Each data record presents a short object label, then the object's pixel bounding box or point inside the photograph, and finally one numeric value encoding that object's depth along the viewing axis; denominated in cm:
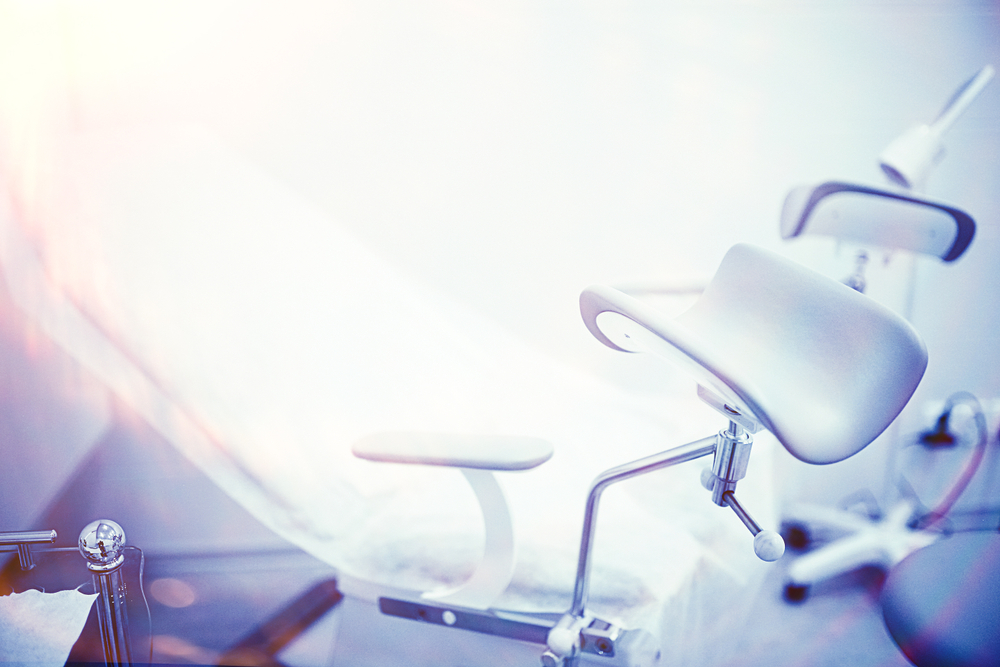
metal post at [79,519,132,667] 80
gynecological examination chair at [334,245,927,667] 69
